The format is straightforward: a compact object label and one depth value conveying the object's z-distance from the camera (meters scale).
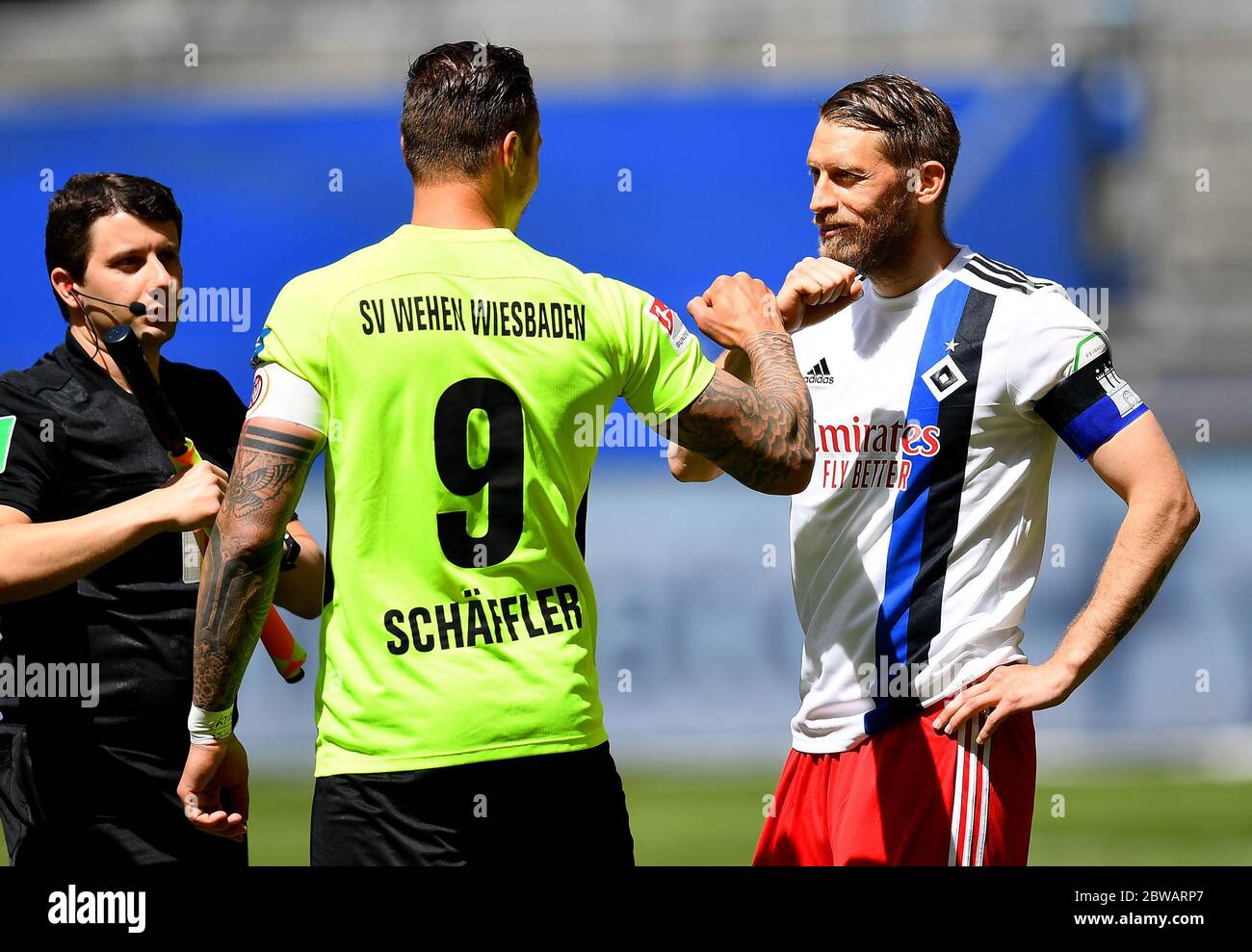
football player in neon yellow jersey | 4.89
